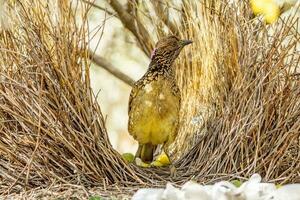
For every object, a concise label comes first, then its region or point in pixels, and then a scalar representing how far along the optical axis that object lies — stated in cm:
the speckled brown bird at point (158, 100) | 529
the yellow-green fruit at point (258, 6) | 518
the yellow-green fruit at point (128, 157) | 543
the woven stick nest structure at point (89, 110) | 485
